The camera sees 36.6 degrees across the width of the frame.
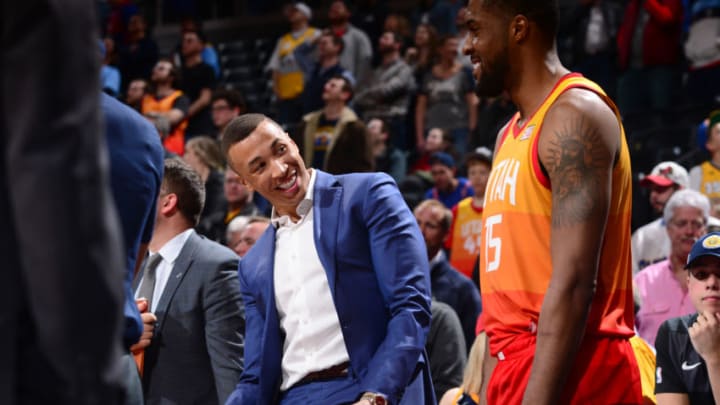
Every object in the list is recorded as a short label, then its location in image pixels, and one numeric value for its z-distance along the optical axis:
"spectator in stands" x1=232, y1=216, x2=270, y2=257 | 6.33
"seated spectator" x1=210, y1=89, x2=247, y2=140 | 10.25
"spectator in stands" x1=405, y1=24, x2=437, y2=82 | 12.31
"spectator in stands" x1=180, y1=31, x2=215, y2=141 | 11.85
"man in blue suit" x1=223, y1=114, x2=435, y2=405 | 3.52
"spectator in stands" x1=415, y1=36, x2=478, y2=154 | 11.73
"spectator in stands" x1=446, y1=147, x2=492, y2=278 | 8.67
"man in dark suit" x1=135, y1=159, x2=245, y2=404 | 4.45
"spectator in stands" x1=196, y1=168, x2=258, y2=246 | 8.16
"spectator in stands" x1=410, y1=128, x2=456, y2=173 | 11.22
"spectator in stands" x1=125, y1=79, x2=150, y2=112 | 11.98
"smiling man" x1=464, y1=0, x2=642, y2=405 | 2.59
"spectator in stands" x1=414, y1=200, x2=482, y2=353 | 6.81
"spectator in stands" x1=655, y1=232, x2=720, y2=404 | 4.37
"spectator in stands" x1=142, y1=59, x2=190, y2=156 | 10.77
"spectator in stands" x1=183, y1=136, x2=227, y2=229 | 8.59
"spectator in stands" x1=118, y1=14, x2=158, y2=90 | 14.11
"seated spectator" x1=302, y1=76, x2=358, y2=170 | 10.09
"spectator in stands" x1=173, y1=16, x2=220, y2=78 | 13.14
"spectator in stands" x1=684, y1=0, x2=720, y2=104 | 10.23
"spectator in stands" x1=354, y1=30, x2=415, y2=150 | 11.96
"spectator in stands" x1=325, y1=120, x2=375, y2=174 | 8.54
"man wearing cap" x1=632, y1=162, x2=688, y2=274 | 7.46
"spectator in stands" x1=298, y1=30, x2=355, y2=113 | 11.81
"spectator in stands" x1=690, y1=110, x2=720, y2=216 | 8.15
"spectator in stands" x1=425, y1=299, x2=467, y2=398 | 5.89
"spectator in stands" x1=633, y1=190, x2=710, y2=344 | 6.39
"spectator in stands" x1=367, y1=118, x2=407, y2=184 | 11.09
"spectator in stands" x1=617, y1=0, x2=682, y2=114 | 10.60
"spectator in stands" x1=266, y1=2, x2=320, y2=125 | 13.15
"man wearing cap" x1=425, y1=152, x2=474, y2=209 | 9.80
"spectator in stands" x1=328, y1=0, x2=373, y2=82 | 12.54
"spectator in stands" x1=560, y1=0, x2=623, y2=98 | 11.01
